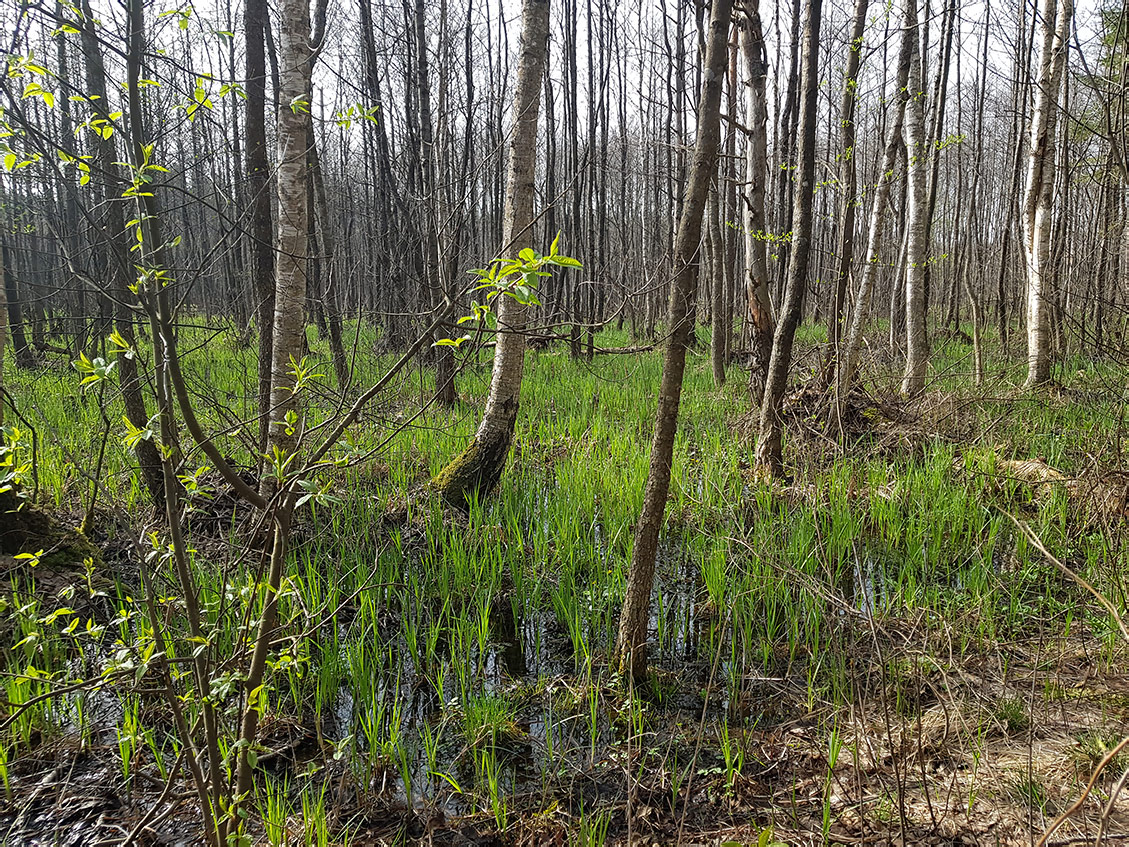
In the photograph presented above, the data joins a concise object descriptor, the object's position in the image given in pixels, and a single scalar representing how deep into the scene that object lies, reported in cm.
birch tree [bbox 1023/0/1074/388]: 737
